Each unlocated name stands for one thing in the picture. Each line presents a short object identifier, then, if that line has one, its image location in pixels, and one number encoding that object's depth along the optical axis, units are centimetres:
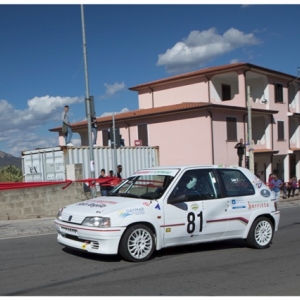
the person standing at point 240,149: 2616
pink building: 2991
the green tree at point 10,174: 2468
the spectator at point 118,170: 1848
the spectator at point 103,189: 1784
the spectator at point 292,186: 2677
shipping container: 2014
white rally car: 761
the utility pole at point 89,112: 1615
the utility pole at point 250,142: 2374
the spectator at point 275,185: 2291
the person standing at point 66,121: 2036
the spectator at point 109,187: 1780
